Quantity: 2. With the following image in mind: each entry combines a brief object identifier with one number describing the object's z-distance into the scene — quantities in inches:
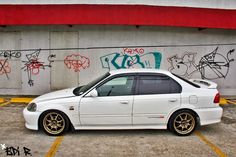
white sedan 234.8
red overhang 368.2
